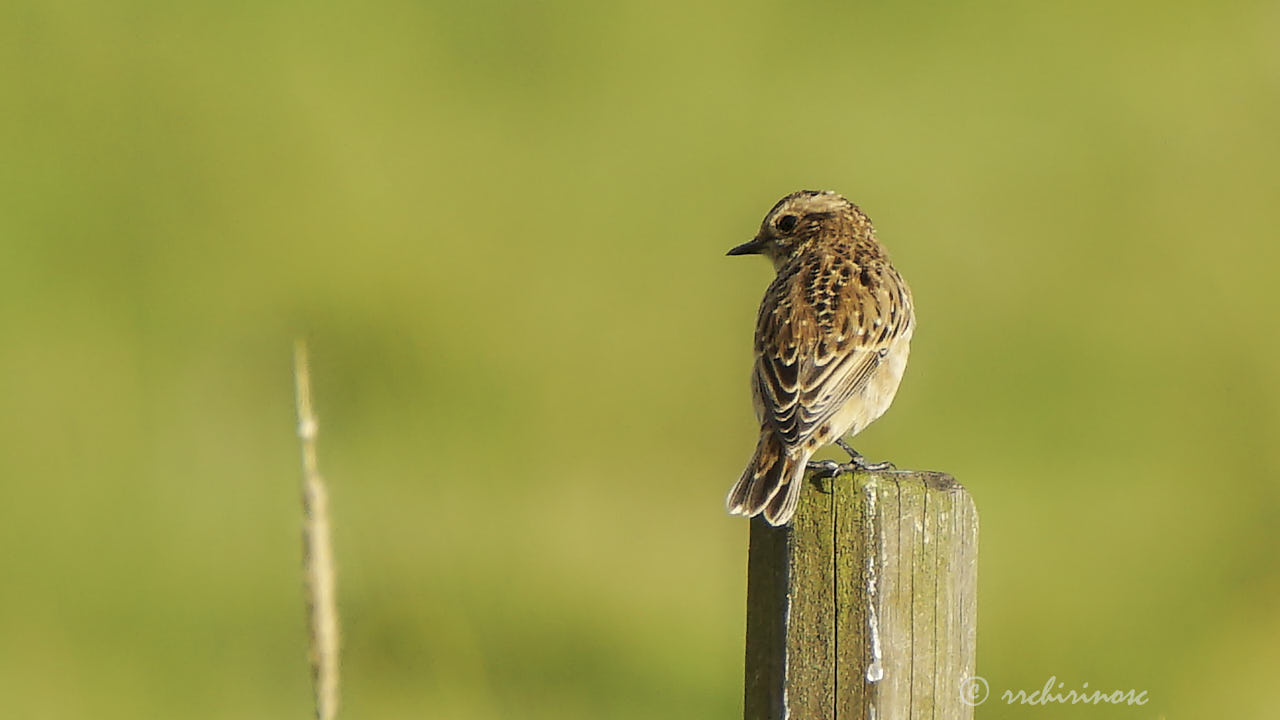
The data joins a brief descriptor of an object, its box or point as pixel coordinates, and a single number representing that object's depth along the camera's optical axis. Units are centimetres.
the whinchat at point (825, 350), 1034
